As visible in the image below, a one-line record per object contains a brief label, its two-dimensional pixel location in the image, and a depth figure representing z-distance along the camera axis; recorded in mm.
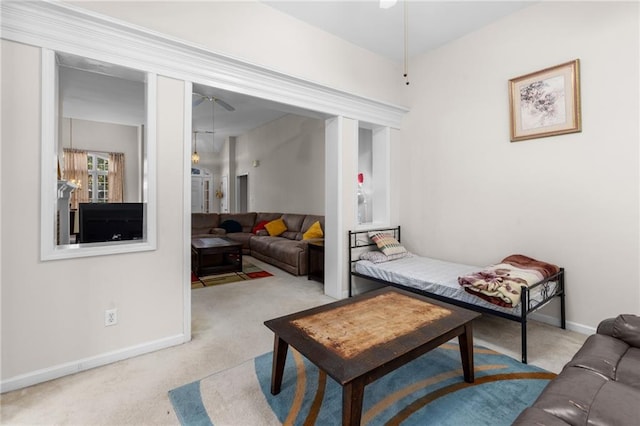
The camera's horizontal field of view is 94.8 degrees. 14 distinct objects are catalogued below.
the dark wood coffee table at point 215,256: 4703
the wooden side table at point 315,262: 4512
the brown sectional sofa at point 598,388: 1028
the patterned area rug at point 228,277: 4336
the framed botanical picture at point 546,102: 2715
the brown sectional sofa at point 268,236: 4867
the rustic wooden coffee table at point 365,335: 1319
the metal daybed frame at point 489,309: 2251
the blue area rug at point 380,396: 1660
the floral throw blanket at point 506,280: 2279
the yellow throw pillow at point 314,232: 5340
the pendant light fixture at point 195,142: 9047
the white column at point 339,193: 3656
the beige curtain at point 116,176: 8031
